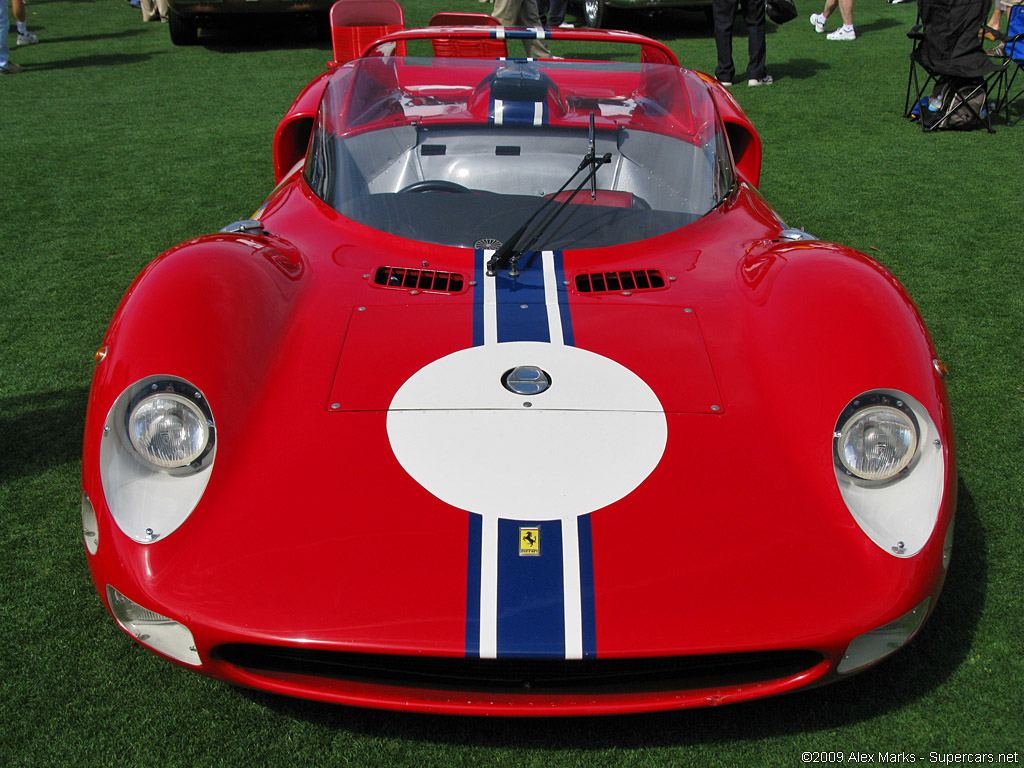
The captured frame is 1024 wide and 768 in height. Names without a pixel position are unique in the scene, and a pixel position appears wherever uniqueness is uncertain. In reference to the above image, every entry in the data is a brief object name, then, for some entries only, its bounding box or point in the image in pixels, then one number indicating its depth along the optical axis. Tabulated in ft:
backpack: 20.68
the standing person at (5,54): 25.72
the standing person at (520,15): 23.89
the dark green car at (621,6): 31.78
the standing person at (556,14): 33.14
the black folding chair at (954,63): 19.95
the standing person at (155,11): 35.91
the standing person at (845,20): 30.30
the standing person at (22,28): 29.94
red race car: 5.53
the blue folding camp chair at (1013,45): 21.44
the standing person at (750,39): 24.40
